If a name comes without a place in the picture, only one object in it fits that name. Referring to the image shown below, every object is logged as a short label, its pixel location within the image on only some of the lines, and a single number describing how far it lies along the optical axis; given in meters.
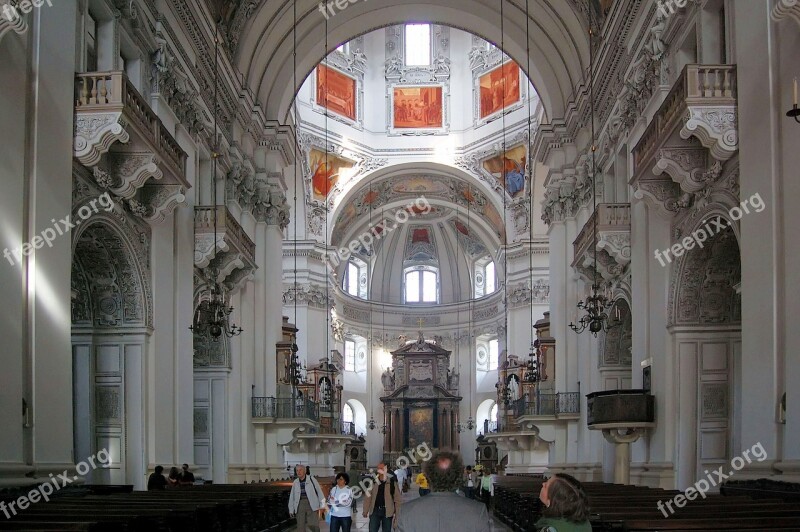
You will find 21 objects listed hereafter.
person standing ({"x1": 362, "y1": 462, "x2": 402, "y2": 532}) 12.67
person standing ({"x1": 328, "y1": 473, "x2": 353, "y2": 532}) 11.70
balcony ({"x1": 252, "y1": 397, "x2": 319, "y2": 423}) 24.86
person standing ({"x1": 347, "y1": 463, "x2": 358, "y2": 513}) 17.65
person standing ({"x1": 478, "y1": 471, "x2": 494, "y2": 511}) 24.16
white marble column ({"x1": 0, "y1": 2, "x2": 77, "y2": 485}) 10.80
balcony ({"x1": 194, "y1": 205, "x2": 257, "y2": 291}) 19.11
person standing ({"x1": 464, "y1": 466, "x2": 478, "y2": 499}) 28.95
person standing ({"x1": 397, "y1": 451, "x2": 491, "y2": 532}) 5.07
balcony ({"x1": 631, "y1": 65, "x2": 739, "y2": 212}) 12.67
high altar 47.03
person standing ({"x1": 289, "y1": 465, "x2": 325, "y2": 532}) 12.22
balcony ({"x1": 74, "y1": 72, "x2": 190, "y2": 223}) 12.90
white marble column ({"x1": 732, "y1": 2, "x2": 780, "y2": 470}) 10.99
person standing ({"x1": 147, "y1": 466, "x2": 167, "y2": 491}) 15.13
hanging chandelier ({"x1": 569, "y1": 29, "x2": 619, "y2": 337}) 17.57
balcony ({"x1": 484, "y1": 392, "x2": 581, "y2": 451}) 25.38
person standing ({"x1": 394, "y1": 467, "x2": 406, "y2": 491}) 28.11
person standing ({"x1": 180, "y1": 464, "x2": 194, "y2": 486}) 16.44
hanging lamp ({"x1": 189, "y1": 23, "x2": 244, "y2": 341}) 17.03
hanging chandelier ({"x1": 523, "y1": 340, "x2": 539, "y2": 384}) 27.47
